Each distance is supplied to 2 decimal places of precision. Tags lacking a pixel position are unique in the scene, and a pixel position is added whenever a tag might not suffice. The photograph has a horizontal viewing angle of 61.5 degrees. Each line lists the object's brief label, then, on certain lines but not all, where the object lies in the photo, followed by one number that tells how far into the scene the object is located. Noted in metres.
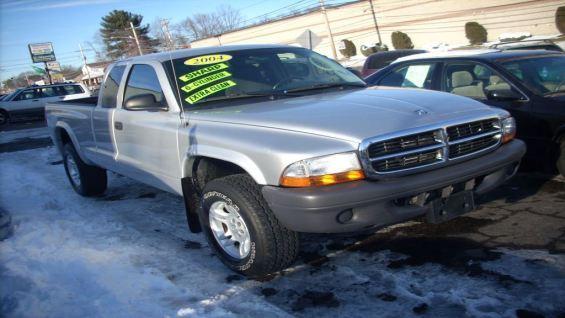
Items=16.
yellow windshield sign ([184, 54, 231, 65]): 4.18
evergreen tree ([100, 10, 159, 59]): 70.50
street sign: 14.91
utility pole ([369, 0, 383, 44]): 36.77
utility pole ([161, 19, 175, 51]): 61.12
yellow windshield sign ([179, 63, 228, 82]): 4.02
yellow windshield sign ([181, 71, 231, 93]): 3.96
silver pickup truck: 2.88
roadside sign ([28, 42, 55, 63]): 61.81
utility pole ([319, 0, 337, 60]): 36.04
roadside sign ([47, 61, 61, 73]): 73.06
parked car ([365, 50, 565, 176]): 4.62
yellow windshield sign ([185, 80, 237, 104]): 3.89
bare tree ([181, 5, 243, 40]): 79.00
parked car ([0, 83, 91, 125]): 21.81
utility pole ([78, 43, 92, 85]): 74.19
